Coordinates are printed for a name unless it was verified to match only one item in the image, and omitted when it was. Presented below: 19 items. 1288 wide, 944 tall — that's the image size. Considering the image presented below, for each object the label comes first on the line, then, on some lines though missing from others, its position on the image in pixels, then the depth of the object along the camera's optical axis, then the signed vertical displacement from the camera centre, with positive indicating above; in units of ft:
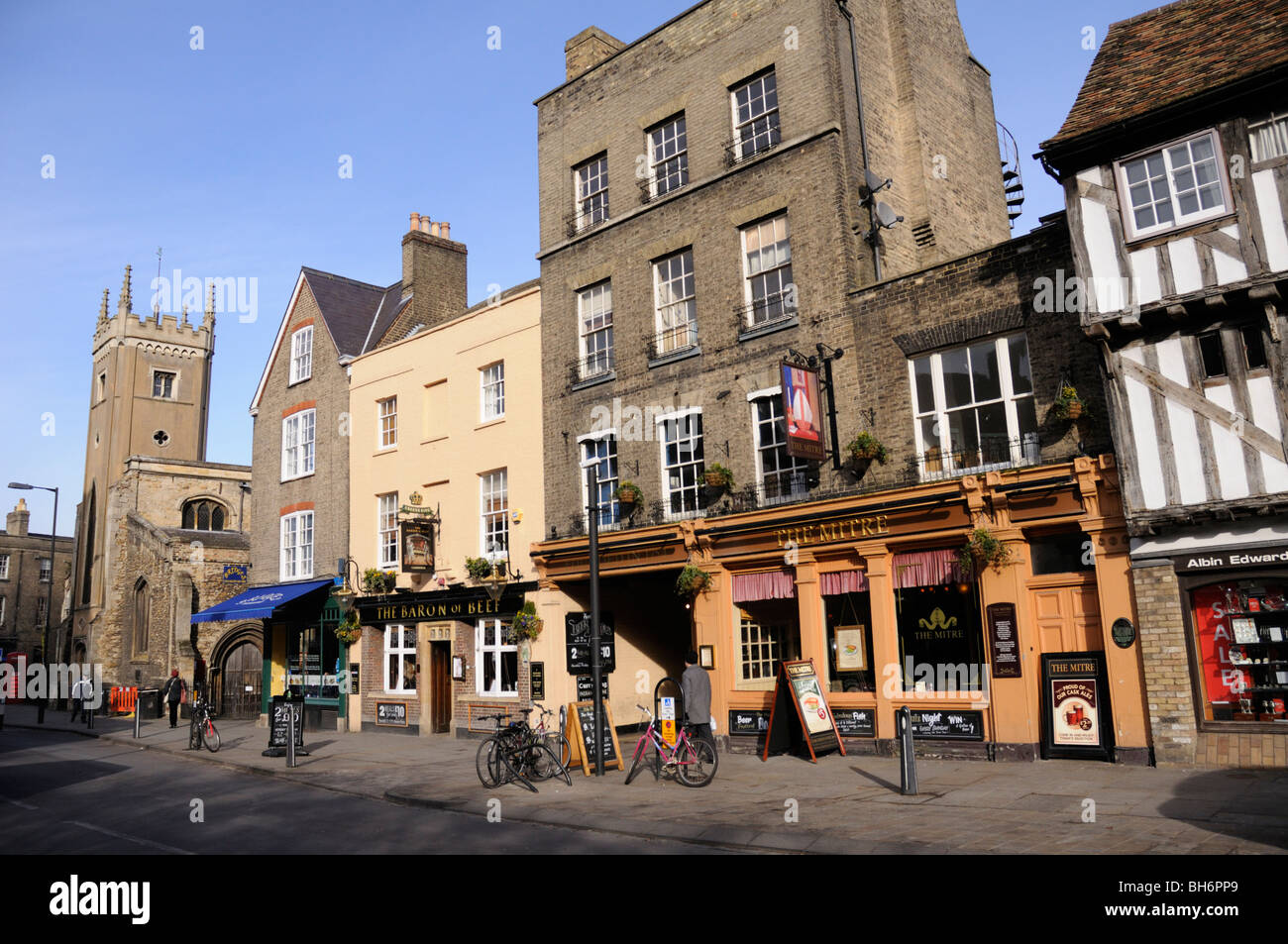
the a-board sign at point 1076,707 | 42.91 -4.22
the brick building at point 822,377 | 45.96 +14.55
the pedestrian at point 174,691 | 86.07 -2.83
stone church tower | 117.50 +27.19
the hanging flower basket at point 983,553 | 45.57 +3.33
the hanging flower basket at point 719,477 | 57.31 +9.54
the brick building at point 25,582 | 219.41 +20.72
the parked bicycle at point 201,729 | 68.64 -5.09
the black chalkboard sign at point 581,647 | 58.39 -0.39
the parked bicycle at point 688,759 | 43.14 -5.68
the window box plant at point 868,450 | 50.90 +9.59
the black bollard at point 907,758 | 37.19 -5.31
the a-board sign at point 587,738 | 48.08 -5.04
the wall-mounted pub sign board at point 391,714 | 79.05 -5.47
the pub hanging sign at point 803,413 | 50.83 +11.94
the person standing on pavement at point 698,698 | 45.75 -3.10
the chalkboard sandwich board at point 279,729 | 61.46 -4.89
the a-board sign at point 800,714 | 49.19 -4.49
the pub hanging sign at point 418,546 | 76.28 +8.38
